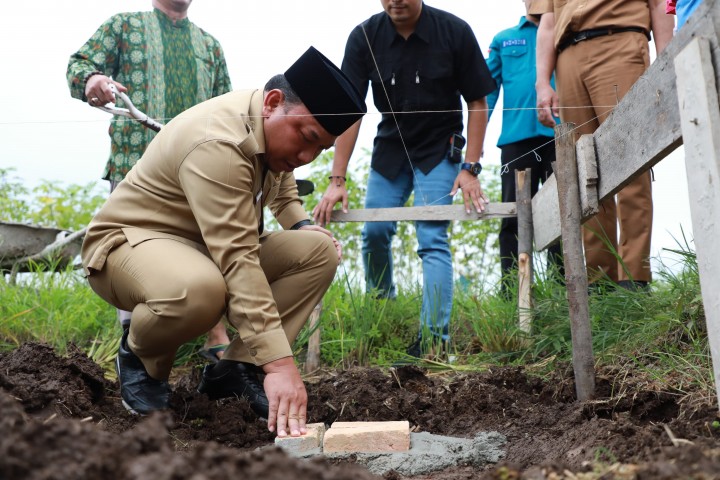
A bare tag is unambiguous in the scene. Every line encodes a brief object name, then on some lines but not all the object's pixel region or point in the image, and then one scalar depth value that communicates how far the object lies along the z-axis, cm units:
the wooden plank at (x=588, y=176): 261
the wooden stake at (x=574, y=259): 261
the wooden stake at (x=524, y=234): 366
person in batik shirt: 368
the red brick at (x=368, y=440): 230
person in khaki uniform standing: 334
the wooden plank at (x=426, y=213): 376
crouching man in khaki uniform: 244
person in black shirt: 382
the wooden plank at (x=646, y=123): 177
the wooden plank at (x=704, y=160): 165
